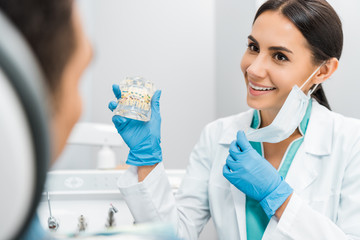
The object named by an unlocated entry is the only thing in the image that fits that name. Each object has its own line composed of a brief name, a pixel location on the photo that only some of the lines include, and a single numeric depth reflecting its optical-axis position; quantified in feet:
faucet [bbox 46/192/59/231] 3.38
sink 3.99
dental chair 0.82
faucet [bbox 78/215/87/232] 3.44
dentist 3.24
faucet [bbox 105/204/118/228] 3.62
